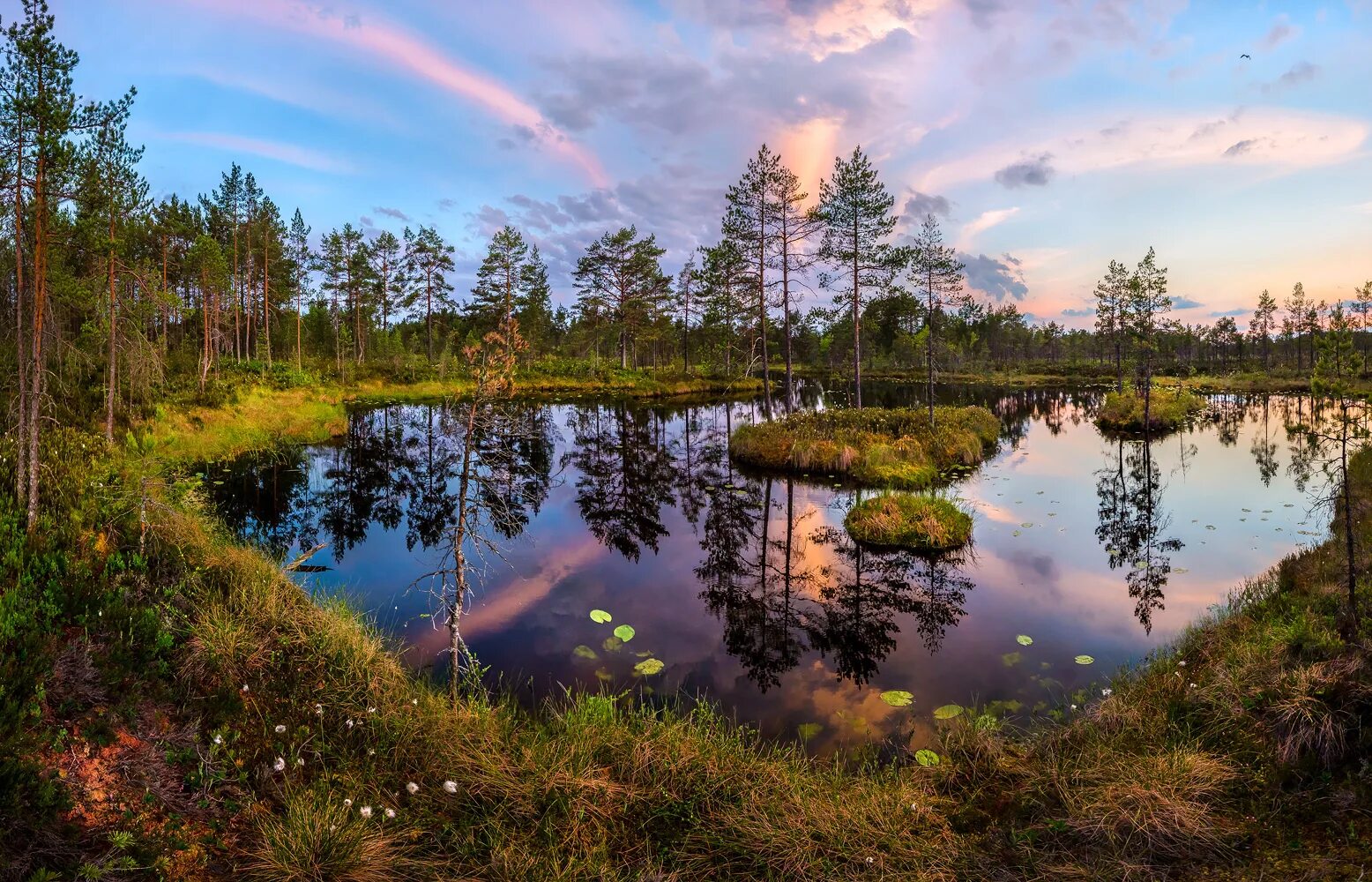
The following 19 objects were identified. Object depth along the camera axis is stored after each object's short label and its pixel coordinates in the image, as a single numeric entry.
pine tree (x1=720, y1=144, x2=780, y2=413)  28.42
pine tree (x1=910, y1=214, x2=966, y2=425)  29.22
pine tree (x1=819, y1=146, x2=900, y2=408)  27.38
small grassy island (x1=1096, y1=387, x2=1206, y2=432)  36.28
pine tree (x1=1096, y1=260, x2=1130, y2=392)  44.00
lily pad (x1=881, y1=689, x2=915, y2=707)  8.03
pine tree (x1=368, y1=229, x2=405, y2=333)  61.44
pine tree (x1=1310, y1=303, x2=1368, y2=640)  6.91
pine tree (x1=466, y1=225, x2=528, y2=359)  55.97
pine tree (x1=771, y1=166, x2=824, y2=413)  27.98
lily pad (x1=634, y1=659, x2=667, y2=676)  8.92
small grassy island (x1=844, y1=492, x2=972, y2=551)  14.78
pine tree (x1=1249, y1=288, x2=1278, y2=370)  80.88
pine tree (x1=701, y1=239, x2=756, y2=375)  29.52
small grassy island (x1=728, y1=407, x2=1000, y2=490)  21.66
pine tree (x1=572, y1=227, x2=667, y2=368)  57.97
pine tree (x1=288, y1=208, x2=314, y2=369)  55.47
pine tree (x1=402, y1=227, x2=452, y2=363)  61.31
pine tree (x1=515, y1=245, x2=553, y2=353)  61.84
